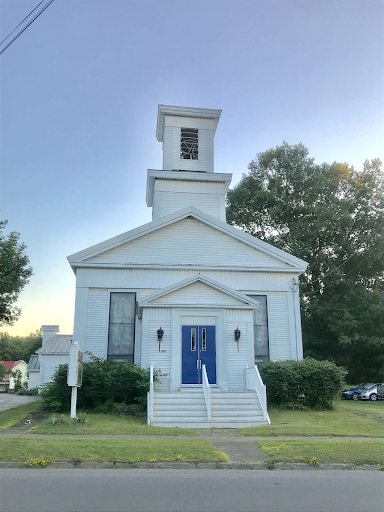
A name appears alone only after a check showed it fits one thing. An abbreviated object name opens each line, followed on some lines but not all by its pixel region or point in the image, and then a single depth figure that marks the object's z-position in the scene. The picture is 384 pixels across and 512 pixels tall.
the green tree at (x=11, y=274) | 35.78
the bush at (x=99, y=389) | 16.19
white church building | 16.03
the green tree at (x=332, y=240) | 36.69
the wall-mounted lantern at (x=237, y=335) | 17.80
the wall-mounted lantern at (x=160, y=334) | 17.38
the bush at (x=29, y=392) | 36.39
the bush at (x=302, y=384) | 17.03
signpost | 14.27
